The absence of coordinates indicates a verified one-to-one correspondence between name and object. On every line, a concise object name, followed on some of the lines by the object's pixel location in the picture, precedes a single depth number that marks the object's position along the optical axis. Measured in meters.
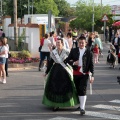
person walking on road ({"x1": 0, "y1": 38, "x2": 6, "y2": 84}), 14.05
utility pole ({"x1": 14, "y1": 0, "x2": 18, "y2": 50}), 23.48
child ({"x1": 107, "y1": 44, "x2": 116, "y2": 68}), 19.23
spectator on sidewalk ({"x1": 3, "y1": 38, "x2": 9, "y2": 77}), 14.21
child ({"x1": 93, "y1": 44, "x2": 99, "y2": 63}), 21.62
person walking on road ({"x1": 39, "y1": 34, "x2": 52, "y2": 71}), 17.78
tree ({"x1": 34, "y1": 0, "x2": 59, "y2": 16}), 67.88
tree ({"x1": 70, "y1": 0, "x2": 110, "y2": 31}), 53.16
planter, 18.83
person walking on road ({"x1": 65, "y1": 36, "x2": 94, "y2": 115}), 9.04
